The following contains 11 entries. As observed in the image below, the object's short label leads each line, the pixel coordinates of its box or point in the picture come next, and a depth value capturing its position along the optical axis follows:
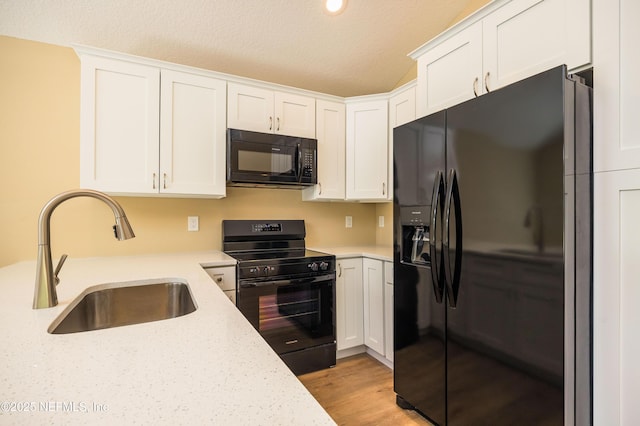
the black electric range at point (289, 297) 2.12
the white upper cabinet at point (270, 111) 2.37
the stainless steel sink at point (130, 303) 1.22
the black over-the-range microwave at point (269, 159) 2.28
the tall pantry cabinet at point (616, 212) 1.09
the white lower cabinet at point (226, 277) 2.03
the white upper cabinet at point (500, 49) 1.26
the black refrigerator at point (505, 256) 1.13
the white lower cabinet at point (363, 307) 2.40
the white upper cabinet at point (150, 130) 1.97
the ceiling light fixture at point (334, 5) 1.87
